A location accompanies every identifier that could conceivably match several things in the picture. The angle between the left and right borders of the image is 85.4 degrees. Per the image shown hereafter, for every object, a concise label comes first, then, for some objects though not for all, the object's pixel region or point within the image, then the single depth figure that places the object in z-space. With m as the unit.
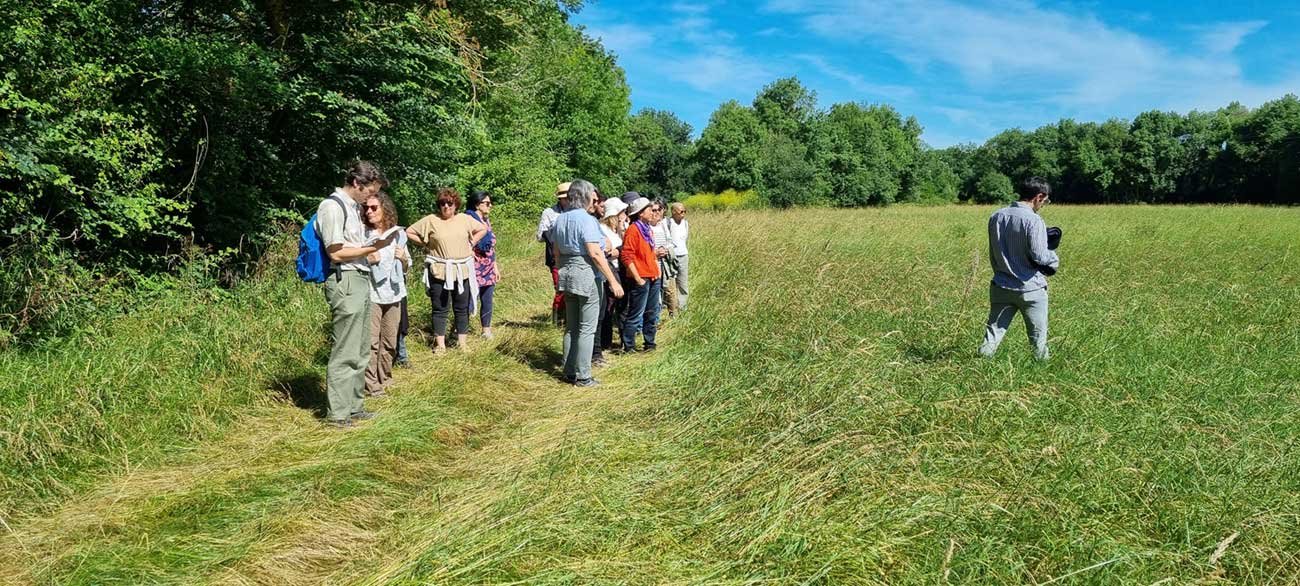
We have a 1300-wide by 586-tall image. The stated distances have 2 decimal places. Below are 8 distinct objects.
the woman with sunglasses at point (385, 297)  5.41
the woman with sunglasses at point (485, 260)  7.07
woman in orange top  6.62
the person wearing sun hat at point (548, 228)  7.27
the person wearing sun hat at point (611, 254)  6.61
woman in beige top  6.52
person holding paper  4.39
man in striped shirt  4.98
